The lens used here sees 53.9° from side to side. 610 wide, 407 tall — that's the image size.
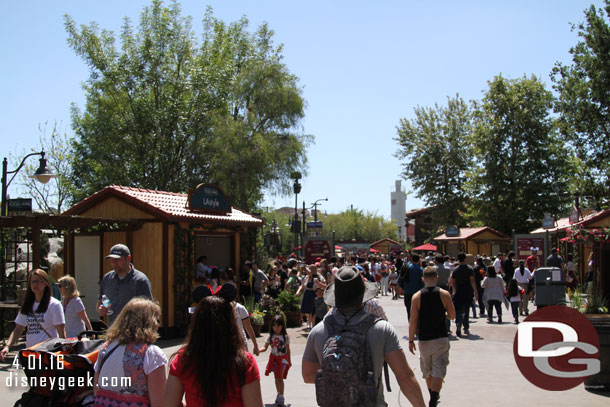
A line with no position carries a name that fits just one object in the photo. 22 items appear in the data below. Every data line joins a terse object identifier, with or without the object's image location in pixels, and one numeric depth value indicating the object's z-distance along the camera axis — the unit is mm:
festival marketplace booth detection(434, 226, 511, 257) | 37406
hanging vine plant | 13703
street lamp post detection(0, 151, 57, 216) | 14791
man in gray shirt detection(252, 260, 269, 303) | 16219
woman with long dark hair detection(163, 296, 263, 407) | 3350
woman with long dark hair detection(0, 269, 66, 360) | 6547
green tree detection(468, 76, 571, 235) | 39219
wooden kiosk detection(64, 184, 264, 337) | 13531
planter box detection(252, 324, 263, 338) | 13773
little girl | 7672
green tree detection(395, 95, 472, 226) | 49688
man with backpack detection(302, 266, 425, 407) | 3412
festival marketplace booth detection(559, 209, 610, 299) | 11203
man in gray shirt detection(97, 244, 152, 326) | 6449
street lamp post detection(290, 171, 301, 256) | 30625
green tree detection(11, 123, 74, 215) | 34531
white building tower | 142125
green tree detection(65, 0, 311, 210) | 31062
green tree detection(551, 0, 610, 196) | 30562
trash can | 11508
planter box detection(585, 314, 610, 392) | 7895
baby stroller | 4547
